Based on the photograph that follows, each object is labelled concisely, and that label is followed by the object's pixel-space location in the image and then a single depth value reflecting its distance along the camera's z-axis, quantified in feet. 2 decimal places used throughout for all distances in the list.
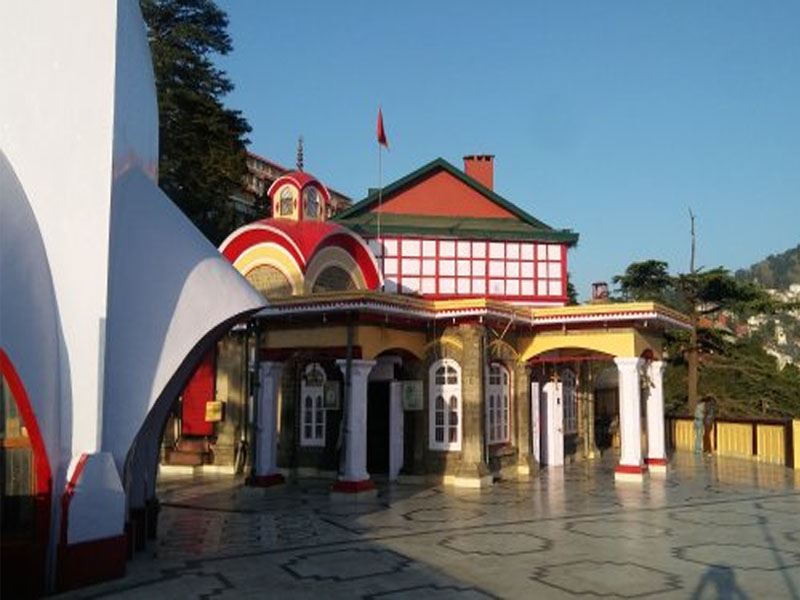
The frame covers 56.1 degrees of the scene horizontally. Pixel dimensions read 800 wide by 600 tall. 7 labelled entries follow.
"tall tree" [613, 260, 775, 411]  99.19
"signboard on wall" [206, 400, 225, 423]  66.49
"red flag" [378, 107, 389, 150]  68.32
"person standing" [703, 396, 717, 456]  83.97
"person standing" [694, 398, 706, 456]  81.51
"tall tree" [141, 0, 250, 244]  100.42
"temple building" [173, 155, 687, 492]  54.70
